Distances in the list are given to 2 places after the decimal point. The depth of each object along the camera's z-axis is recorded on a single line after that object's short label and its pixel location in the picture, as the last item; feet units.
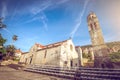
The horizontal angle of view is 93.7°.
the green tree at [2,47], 53.12
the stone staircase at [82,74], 15.93
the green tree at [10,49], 69.15
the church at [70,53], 43.22
